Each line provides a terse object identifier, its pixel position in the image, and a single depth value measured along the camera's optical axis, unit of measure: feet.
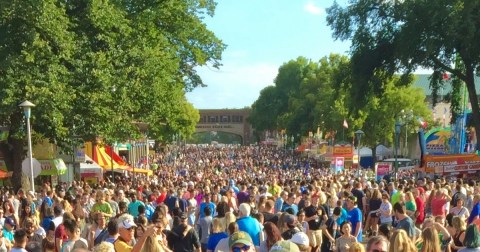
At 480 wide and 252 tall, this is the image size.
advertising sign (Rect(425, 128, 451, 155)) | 176.04
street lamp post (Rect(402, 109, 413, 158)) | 206.98
